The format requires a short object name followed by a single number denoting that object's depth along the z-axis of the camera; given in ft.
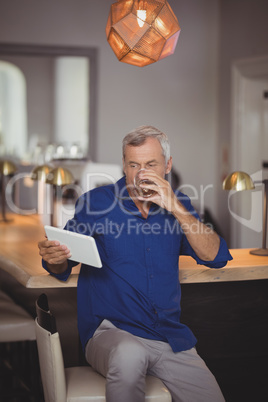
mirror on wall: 17.60
